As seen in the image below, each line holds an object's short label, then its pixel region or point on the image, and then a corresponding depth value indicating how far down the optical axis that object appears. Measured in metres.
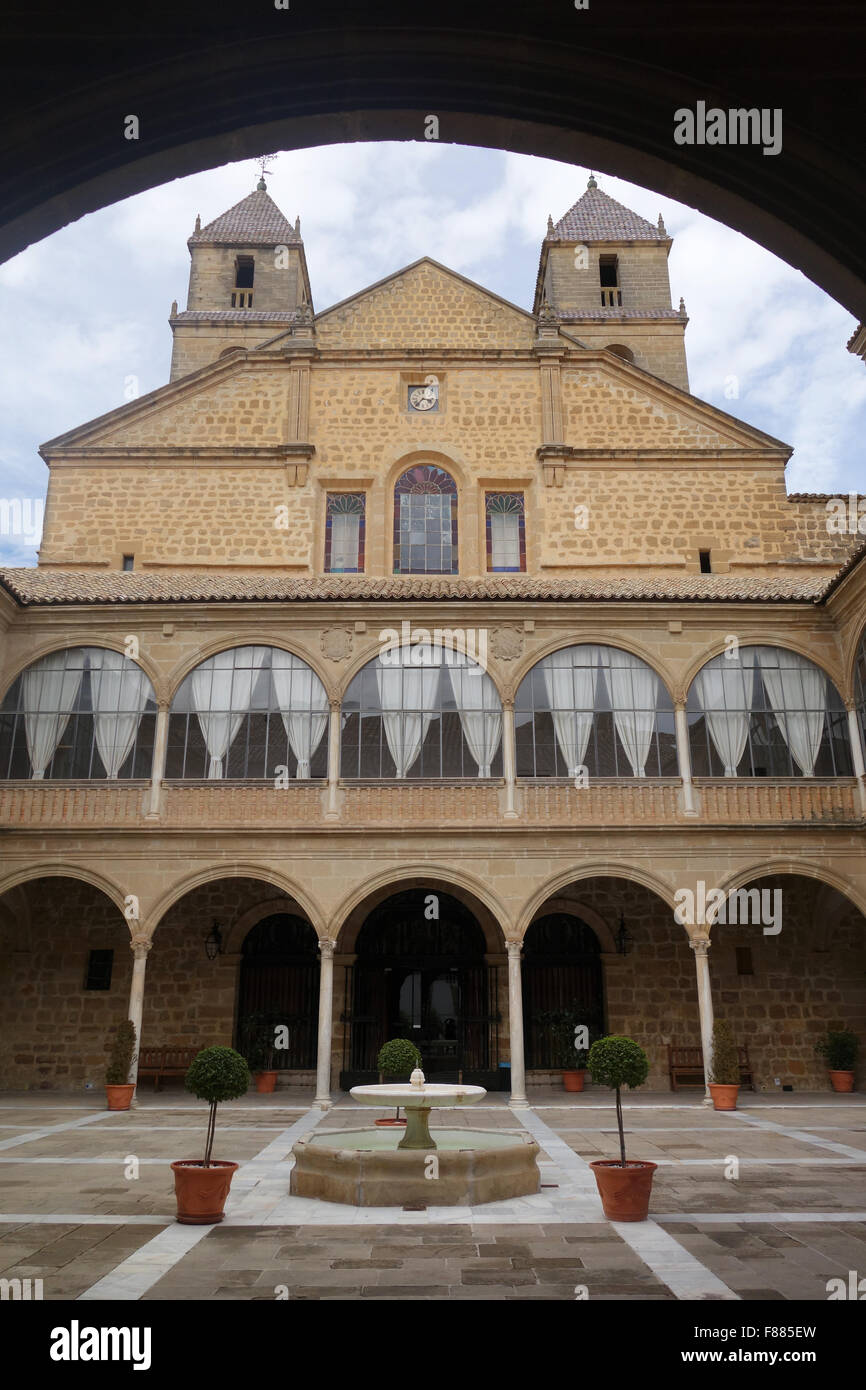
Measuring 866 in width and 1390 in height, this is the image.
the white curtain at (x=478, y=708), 16.44
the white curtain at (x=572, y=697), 16.44
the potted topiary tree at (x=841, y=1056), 16.77
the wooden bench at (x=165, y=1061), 16.91
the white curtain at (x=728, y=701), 16.53
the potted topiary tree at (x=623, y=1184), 7.27
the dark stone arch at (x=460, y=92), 3.97
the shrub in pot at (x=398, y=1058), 9.91
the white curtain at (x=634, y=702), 16.50
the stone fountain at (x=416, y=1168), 7.96
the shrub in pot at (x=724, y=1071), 14.70
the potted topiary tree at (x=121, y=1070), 14.71
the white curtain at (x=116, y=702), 16.55
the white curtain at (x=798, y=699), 16.50
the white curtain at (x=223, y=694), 16.59
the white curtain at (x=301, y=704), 16.53
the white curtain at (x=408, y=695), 16.44
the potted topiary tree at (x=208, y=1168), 7.22
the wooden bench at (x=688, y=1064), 16.91
